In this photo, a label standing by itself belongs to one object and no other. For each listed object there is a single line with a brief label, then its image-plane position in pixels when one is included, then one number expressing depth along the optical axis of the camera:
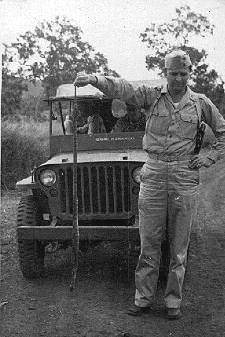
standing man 4.10
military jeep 4.83
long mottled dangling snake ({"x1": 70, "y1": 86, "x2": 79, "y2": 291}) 4.67
